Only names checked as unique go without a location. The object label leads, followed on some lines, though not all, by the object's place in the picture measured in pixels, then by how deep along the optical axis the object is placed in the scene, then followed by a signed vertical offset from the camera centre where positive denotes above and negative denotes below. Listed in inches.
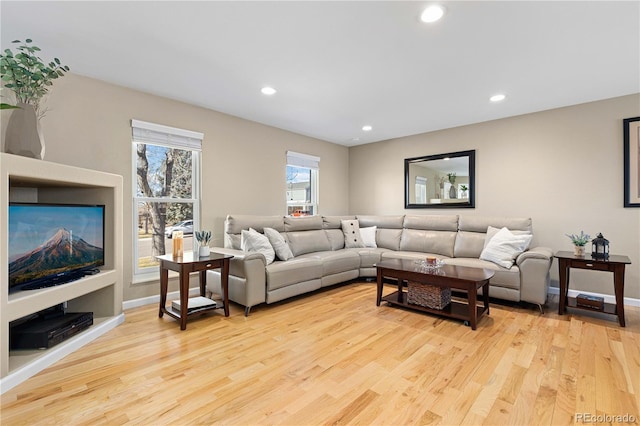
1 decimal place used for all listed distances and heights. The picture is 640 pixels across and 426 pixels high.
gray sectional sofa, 126.4 -21.5
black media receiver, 84.1 -34.7
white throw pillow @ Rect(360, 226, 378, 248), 197.5 -14.9
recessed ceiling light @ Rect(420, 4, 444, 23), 76.6 +52.0
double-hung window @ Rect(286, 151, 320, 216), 201.6 +20.2
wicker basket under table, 122.5 -33.6
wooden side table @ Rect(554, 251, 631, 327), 111.6 -20.6
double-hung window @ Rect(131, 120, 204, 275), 134.9 +11.3
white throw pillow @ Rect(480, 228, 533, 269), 136.8 -15.2
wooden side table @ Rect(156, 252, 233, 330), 109.0 -22.0
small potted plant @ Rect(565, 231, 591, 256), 125.4 -12.3
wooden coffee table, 110.2 -26.1
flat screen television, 83.0 -10.0
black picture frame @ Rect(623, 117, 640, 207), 134.3 +24.1
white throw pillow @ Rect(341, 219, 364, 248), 195.8 -13.6
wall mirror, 183.9 +21.4
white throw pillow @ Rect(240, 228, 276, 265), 140.3 -14.8
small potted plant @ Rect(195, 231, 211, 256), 123.9 -12.6
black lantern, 120.2 -13.1
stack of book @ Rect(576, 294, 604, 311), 118.0 -34.3
